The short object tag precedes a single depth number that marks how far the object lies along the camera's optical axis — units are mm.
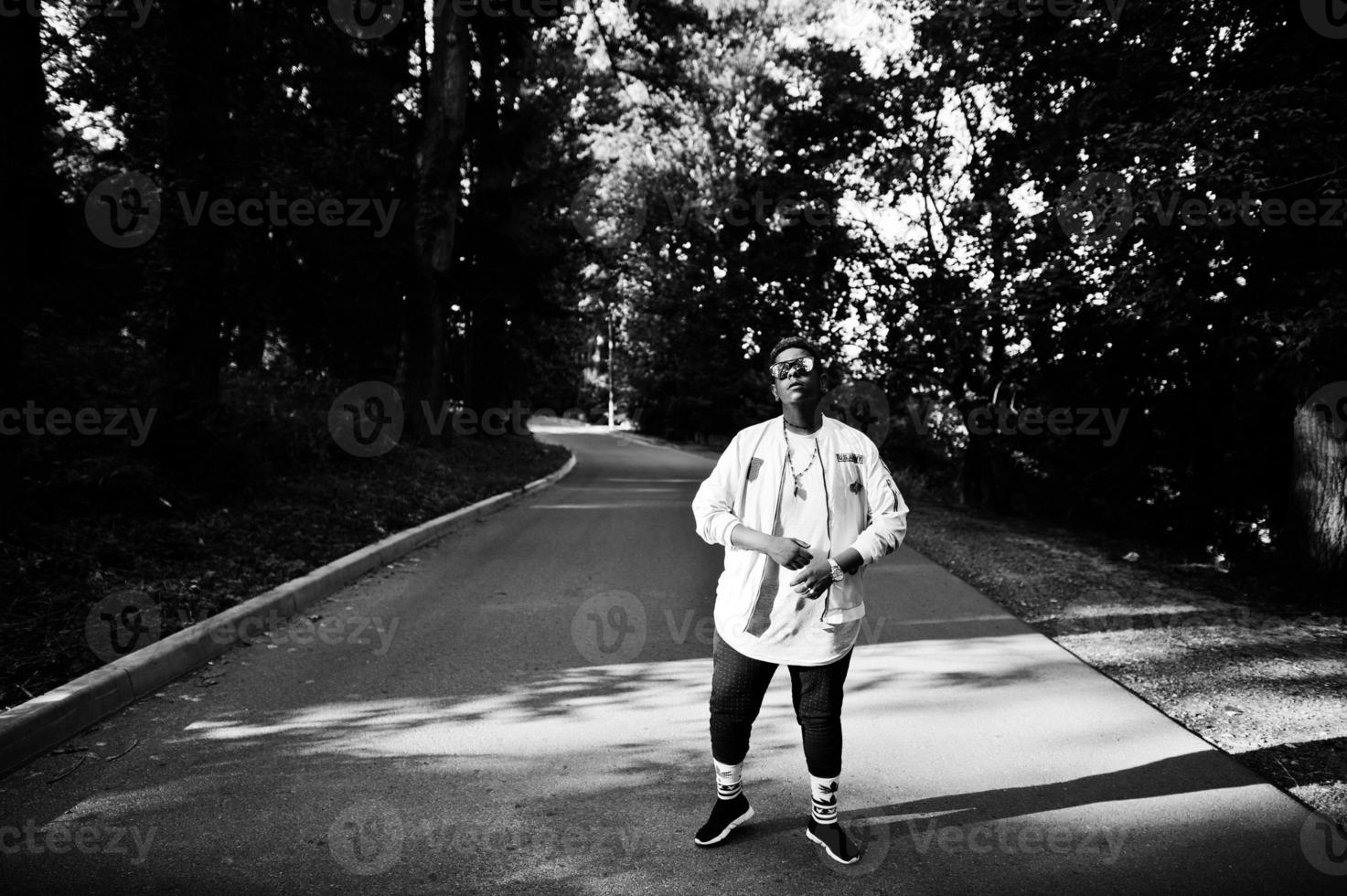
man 3213
